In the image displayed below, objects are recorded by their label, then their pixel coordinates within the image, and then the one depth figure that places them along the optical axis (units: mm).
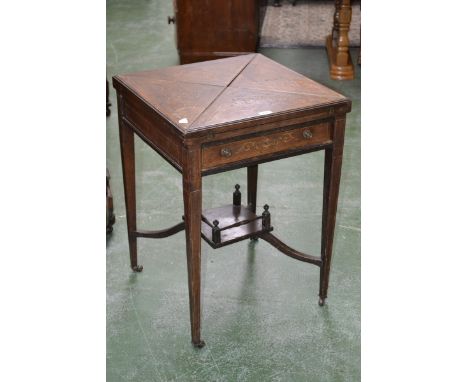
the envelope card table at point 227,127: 2031
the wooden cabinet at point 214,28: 5238
